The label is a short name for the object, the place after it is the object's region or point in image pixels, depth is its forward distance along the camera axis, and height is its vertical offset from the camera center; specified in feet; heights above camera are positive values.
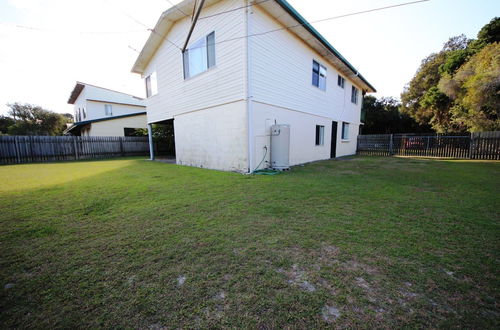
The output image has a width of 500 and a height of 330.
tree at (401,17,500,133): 35.27 +13.05
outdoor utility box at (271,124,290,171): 22.41 -0.38
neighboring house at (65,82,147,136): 57.31 +13.66
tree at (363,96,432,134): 86.69 +9.93
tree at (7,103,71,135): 108.78 +15.92
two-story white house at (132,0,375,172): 20.71 +8.22
